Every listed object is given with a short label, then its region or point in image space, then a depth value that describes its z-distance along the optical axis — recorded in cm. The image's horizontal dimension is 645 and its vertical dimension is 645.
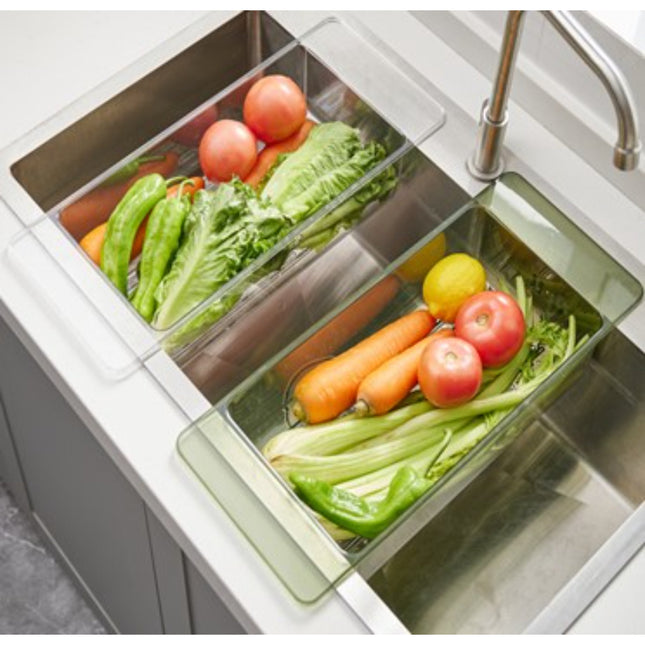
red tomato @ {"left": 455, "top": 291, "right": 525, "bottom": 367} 198
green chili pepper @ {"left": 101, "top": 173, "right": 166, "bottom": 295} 204
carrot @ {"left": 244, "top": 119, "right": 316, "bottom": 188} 213
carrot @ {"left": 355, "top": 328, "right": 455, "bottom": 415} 199
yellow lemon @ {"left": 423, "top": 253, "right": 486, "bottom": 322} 205
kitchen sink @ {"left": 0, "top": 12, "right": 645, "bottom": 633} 192
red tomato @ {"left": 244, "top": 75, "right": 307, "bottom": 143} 211
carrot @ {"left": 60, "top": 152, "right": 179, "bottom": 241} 208
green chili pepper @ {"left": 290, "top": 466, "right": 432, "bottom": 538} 188
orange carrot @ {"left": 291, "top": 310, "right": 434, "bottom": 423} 199
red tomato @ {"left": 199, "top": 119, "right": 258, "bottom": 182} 210
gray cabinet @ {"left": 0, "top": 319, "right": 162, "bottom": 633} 210
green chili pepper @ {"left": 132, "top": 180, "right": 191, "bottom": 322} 202
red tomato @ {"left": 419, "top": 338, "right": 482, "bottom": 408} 196
